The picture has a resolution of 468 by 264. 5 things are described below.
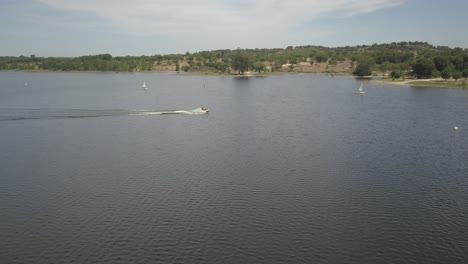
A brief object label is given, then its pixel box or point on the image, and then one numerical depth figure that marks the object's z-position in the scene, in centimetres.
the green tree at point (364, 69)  19650
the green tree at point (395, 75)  16811
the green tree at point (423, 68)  15620
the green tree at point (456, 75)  14675
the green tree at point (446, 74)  14700
